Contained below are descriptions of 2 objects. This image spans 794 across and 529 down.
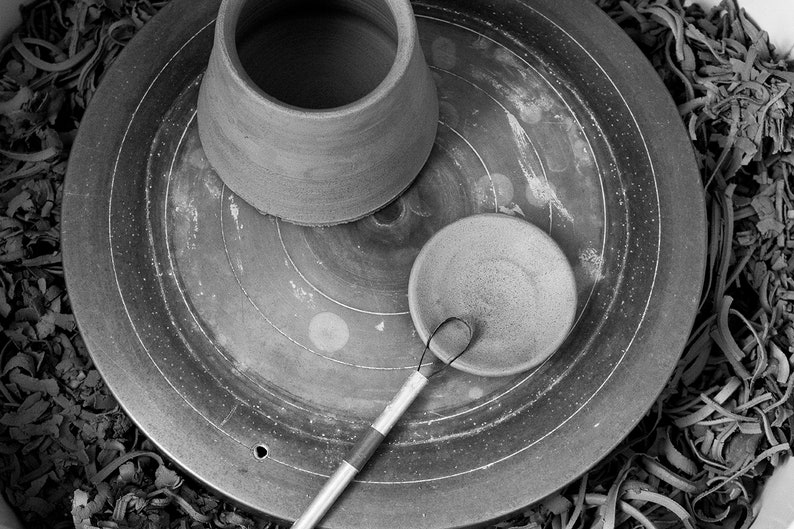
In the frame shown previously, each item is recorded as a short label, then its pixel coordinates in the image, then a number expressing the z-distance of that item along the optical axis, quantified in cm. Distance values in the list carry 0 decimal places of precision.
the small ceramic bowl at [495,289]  62
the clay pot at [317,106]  57
